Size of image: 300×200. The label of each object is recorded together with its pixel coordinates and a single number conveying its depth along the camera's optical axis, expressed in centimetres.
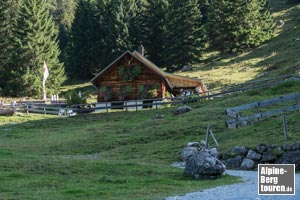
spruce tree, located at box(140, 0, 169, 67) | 10044
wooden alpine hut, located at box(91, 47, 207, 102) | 6431
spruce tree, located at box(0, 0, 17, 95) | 8700
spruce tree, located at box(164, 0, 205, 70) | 9400
